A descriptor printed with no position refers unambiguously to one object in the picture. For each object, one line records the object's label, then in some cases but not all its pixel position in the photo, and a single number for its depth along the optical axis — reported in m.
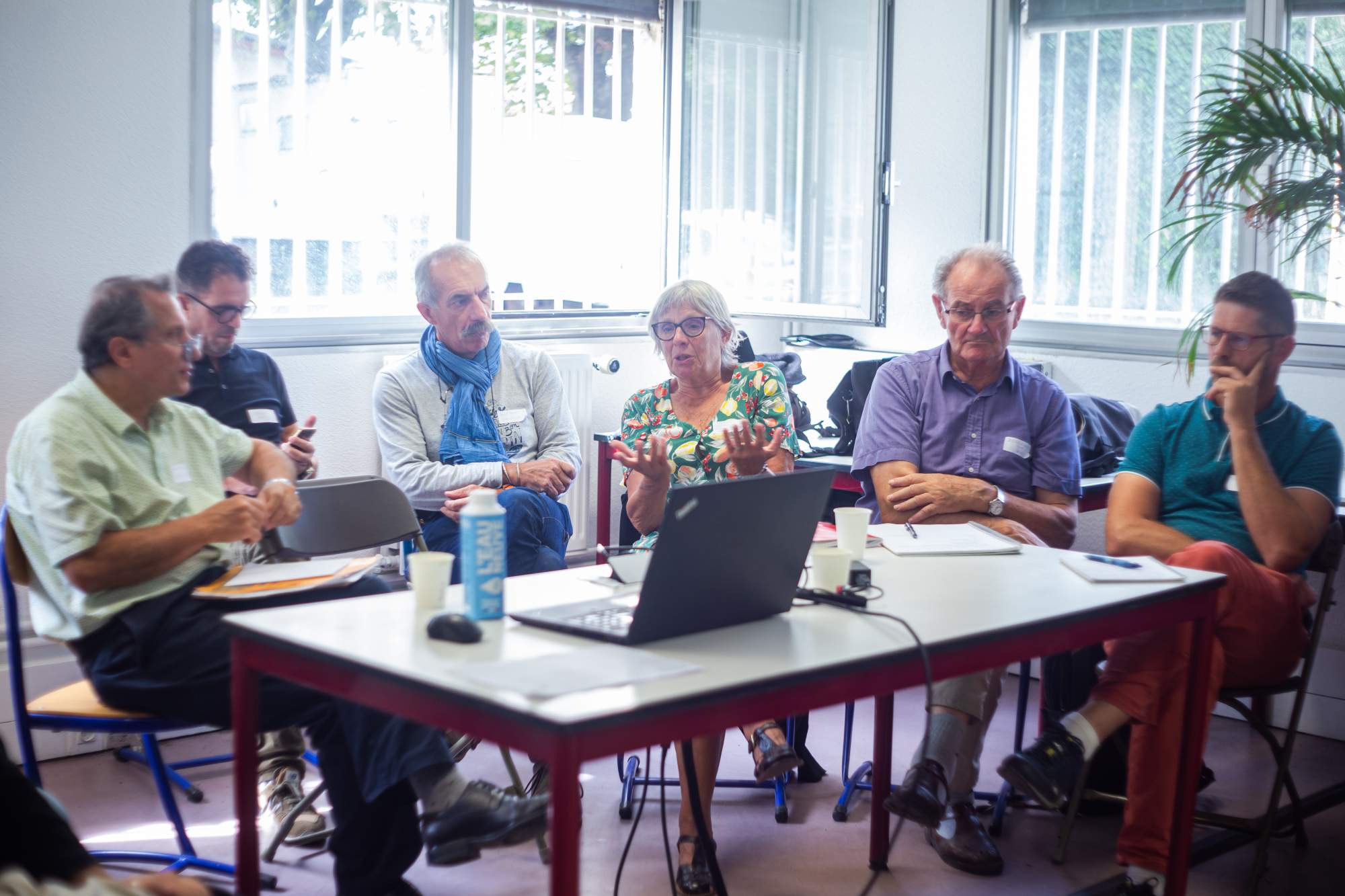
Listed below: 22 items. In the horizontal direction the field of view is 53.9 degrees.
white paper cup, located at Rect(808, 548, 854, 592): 2.17
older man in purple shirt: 3.11
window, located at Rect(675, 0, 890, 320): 4.69
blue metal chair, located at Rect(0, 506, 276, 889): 2.49
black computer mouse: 1.82
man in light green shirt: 2.40
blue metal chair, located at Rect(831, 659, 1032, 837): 3.17
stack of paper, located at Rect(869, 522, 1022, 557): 2.57
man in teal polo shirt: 2.52
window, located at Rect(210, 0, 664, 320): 4.04
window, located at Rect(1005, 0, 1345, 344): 4.12
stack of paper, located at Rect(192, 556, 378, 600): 2.27
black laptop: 1.76
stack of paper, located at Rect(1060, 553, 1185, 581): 2.36
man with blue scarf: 3.56
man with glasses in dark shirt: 3.24
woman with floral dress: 3.17
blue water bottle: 1.92
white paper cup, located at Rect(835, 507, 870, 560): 2.38
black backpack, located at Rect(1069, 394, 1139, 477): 3.77
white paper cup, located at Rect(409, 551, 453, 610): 2.04
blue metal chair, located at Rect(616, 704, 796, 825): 3.19
